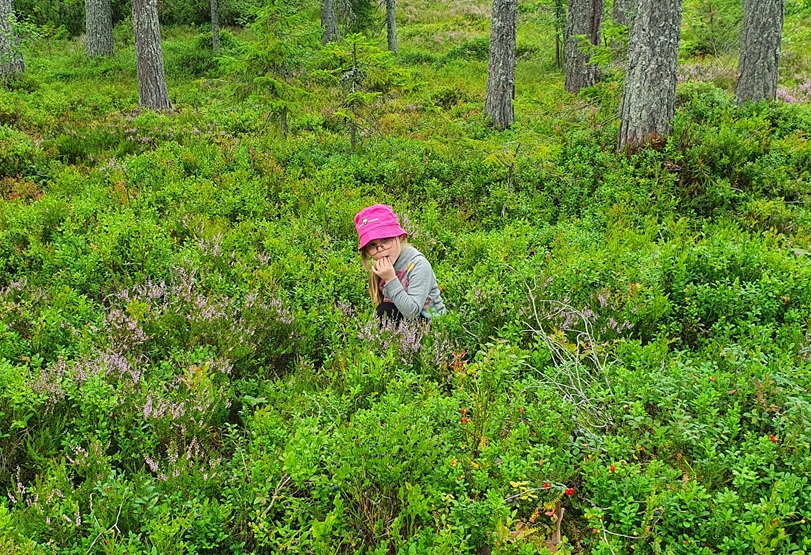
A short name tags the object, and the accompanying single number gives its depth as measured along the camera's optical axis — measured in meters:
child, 4.75
